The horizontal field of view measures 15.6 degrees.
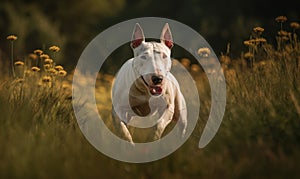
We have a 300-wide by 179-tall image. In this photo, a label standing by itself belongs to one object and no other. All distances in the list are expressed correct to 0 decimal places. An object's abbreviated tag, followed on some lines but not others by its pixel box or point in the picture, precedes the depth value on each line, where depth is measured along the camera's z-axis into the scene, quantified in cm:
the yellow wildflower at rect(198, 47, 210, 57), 1166
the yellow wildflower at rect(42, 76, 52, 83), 1098
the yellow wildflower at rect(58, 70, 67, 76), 1147
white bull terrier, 1051
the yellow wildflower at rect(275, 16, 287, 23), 1124
